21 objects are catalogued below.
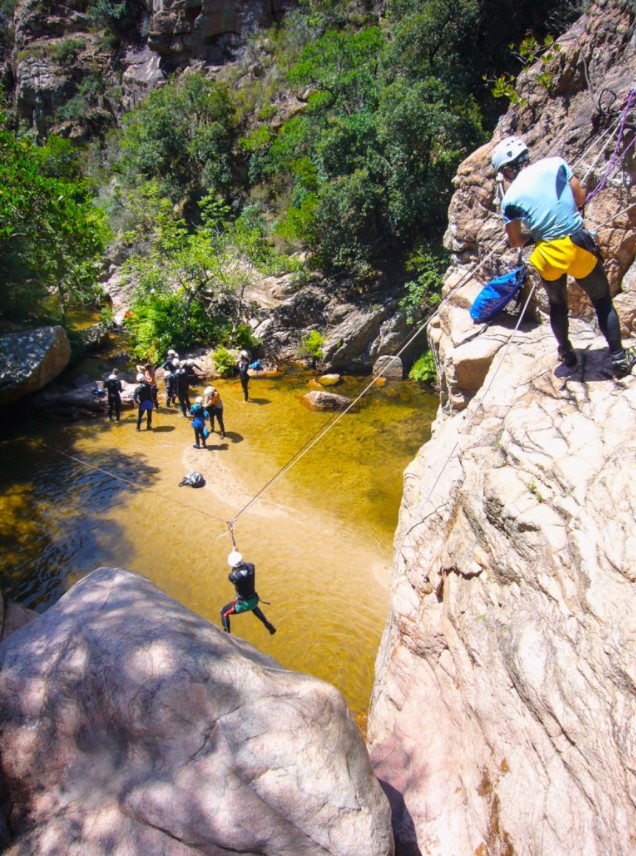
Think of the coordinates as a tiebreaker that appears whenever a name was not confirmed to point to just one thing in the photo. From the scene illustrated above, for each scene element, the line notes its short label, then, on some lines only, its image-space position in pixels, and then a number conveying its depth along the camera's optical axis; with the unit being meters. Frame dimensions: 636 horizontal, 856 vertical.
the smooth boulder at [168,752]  2.73
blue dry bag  6.96
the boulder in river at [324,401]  14.80
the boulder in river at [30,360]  13.44
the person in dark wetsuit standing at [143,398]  12.91
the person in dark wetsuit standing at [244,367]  14.98
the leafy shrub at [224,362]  17.52
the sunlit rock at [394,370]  16.98
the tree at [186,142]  25.69
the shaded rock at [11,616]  5.00
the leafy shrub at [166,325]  18.27
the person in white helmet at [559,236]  4.09
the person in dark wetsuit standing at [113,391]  13.34
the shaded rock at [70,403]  14.05
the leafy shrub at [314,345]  18.05
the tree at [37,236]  13.47
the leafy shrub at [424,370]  16.23
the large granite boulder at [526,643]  2.86
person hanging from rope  6.51
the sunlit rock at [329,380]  17.06
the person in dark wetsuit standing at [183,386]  14.08
